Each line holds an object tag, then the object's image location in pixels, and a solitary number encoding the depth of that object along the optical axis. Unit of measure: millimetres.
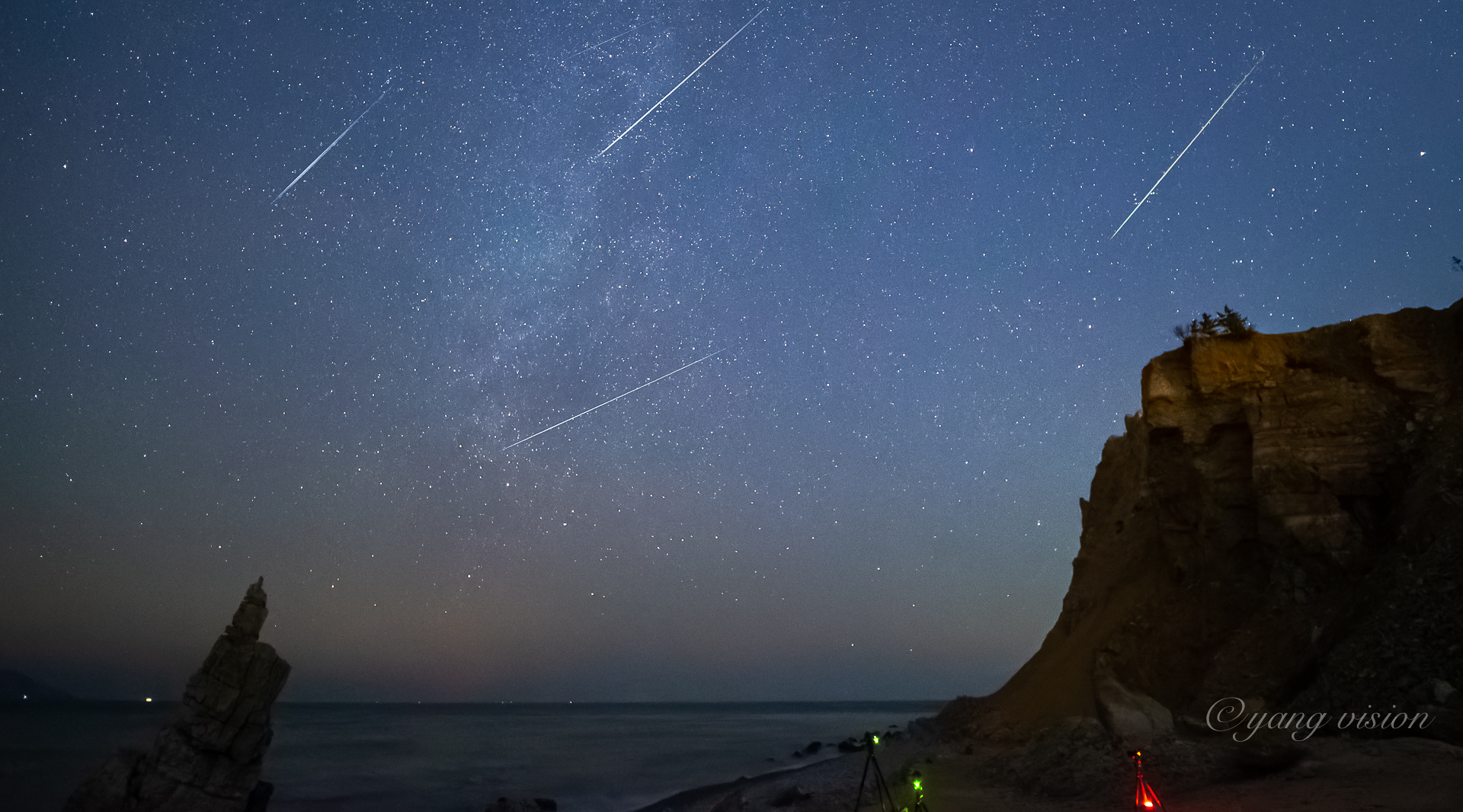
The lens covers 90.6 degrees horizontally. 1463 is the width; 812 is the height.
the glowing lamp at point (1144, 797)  12234
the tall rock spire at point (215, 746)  20156
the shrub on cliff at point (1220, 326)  27375
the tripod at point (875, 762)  13766
